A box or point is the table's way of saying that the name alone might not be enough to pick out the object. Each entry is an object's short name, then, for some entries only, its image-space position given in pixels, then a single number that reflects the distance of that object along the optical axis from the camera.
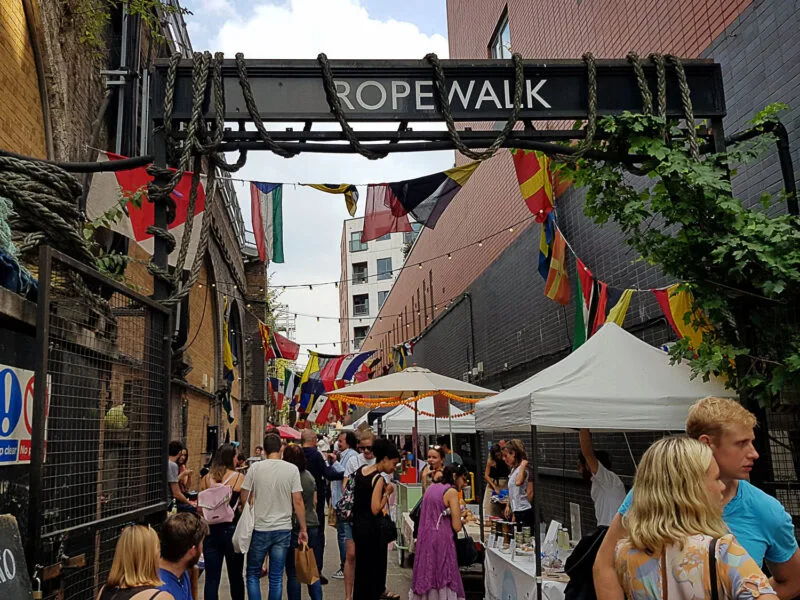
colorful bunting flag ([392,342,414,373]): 27.00
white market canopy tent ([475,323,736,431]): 5.73
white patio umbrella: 11.05
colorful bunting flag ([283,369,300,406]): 28.86
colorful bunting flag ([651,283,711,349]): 6.06
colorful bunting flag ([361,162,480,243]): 7.88
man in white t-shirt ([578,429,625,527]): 6.89
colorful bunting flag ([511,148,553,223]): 9.80
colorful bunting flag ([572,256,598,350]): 9.40
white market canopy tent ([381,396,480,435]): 15.27
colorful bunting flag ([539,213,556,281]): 10.56
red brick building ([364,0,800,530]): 6.46
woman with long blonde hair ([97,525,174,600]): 3.39
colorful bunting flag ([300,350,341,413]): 26.53
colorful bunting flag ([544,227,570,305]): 10.66
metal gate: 3.00
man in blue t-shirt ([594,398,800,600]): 3.15
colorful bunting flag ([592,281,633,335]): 8.23
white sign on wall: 3.17
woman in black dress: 7.34
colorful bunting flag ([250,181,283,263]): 9.66
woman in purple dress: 7.05
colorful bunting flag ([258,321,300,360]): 26.75
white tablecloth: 5.86
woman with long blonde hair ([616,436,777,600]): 2.50
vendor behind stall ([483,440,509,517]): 11.83
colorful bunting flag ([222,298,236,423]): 22.64
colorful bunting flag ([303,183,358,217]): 8.27
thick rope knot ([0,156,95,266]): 3.82
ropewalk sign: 5.48
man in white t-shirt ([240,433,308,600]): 7.38
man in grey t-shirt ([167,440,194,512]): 8.38
